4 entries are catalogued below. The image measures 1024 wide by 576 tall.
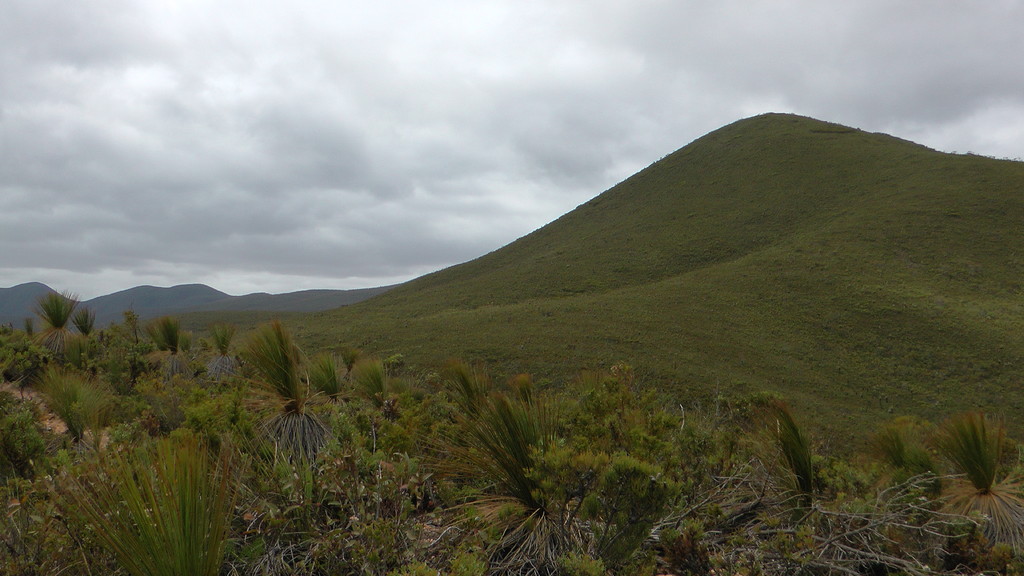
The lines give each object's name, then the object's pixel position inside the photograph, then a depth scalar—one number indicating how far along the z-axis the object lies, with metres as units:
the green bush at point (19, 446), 3.86
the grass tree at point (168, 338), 9.23
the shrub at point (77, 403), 4.86
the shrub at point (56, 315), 9.84
